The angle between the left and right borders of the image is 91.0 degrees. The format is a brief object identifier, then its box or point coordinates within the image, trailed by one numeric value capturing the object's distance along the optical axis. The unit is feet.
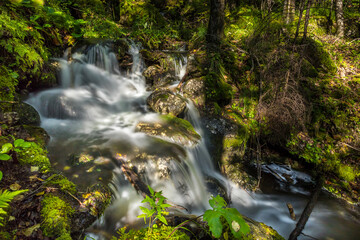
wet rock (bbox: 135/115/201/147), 14.35
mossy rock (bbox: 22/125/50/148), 10.06
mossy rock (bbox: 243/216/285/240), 5.19
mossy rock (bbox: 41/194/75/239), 5.62
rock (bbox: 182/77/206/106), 18.76
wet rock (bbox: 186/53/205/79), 20.38
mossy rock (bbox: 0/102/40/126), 8.75
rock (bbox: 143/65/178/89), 21.42
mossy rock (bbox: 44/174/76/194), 7.07
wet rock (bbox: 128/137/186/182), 11.32
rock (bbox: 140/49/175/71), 22.35
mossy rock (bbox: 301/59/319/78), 18.08
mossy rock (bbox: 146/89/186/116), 16.88
